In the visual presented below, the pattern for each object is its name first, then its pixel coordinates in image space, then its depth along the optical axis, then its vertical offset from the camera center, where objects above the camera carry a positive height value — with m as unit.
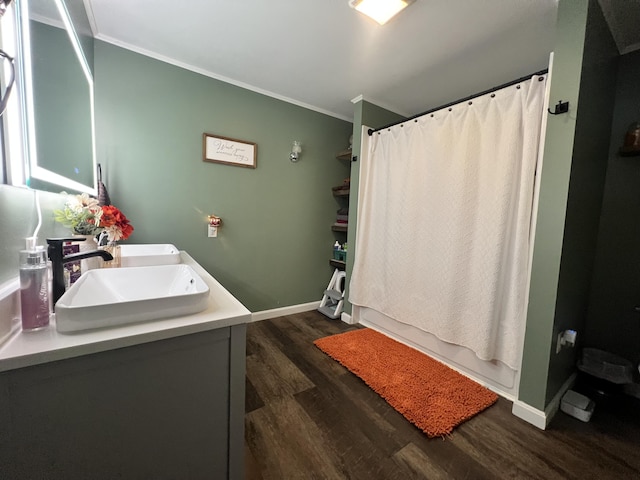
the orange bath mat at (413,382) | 1.36 -1.06
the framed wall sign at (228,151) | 2.12 +0.62
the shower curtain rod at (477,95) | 1.41 +0.90
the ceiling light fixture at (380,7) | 1.30 +1.20
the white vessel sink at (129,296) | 0.59 -0.27
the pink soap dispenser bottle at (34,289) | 0.56 -0.19
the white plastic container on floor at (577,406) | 1.35 -1.00
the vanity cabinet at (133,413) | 0.51 -0.50
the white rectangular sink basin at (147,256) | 1.34 -0.25
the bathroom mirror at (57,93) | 0.83 +0.51
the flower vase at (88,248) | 1.06 -0.17
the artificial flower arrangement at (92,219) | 1.08 -0.03
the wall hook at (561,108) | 1.20 +0.62
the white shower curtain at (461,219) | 1.45 +0.05
